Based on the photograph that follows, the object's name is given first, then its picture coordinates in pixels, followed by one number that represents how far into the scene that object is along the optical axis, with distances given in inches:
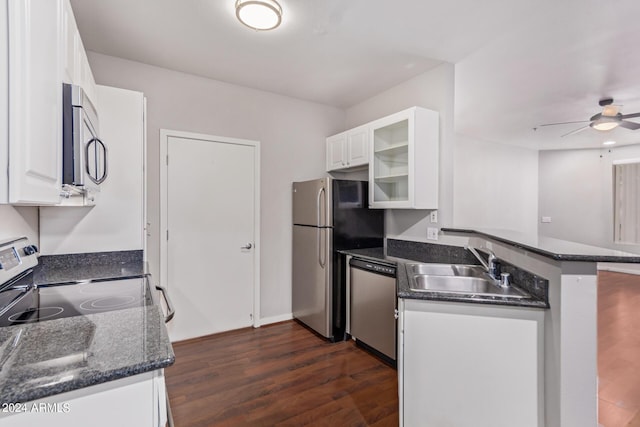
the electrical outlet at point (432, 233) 111.1
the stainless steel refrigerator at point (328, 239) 120.6
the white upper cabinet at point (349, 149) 126.8
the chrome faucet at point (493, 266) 74.0
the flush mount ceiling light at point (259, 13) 74.3
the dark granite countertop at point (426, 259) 56.8
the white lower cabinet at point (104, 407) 28.6
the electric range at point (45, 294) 49.0
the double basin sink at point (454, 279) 70.0
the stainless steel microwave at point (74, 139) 42.0
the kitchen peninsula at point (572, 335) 49.9
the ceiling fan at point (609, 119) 145.2
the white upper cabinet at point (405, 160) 106.2
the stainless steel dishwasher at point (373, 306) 99.3
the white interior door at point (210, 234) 117.1
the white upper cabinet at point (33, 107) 29.4
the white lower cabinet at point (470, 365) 56.2
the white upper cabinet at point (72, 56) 47.5
